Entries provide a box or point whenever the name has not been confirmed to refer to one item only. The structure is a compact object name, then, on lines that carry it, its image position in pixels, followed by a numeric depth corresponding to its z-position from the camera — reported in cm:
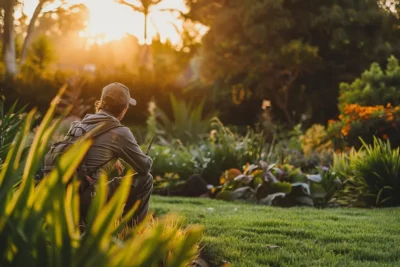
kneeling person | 498
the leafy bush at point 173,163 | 1107
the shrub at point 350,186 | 892
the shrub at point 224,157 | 1098
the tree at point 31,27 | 2886
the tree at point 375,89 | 1532
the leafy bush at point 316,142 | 1394
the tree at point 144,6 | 3441
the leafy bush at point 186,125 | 1585
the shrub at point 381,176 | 871
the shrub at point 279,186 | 877
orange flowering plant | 1219
